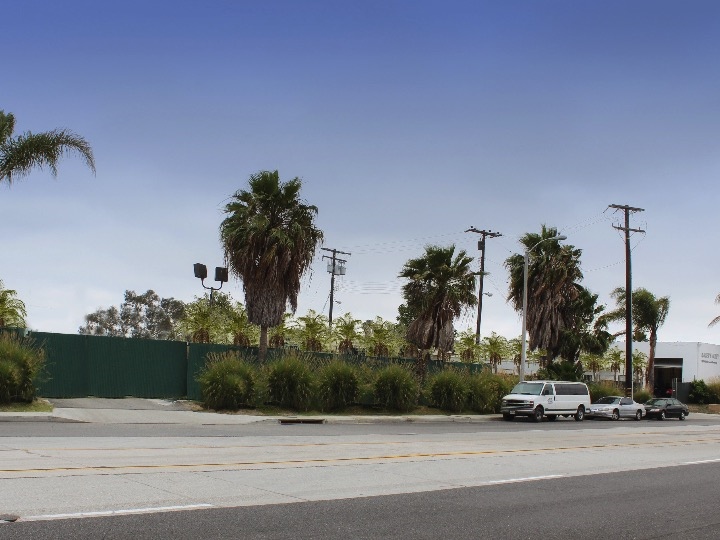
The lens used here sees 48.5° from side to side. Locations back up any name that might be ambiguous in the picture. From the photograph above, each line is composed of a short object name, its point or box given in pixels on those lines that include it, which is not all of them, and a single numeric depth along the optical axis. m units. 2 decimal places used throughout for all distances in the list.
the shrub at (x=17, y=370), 23.58
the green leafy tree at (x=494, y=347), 66.19
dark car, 48.53
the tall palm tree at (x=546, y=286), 49.56
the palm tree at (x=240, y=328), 42.75
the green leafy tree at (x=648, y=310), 67.31
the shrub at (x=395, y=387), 33.66
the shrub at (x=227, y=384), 29.12
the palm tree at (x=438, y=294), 38.94
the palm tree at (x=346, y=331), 51.53
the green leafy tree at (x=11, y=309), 34.47
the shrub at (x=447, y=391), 36.44
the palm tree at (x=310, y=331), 47.34
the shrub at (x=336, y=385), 31.72
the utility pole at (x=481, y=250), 59.91
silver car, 44.28
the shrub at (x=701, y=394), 66.81
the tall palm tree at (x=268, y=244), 32.31
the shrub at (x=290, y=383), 30.38
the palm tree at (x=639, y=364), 71.95
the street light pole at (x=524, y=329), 40.28
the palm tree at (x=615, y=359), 71.06
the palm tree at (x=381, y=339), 50.75
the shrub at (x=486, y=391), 37.69
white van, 36.53
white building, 71.12
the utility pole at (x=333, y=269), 68.44
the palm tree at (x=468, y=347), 62.62
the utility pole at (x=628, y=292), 51.94
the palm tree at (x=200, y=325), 41.78
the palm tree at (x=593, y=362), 69.12
